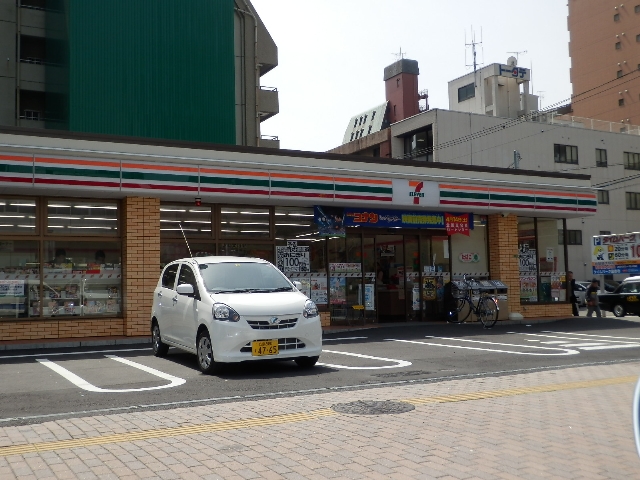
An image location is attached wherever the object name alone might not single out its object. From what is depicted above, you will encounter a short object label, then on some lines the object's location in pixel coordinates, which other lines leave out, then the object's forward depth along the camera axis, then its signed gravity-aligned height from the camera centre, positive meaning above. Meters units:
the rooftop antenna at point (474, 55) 59.25 +19.03
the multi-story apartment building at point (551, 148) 47.56 +9.16
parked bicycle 17.94 -0.70
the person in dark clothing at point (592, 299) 23.09 -0.81
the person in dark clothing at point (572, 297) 22.11 -0.70
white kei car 9.62 -0.47
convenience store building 15.09 +1.43
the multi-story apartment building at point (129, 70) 27.47 +9.02
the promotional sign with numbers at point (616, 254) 30.75 +0.92
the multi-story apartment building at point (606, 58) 60.97 +19.76
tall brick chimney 57.97 +15.95
